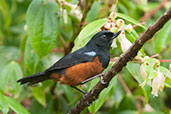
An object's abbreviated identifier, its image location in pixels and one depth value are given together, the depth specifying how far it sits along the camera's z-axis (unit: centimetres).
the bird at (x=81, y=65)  488
